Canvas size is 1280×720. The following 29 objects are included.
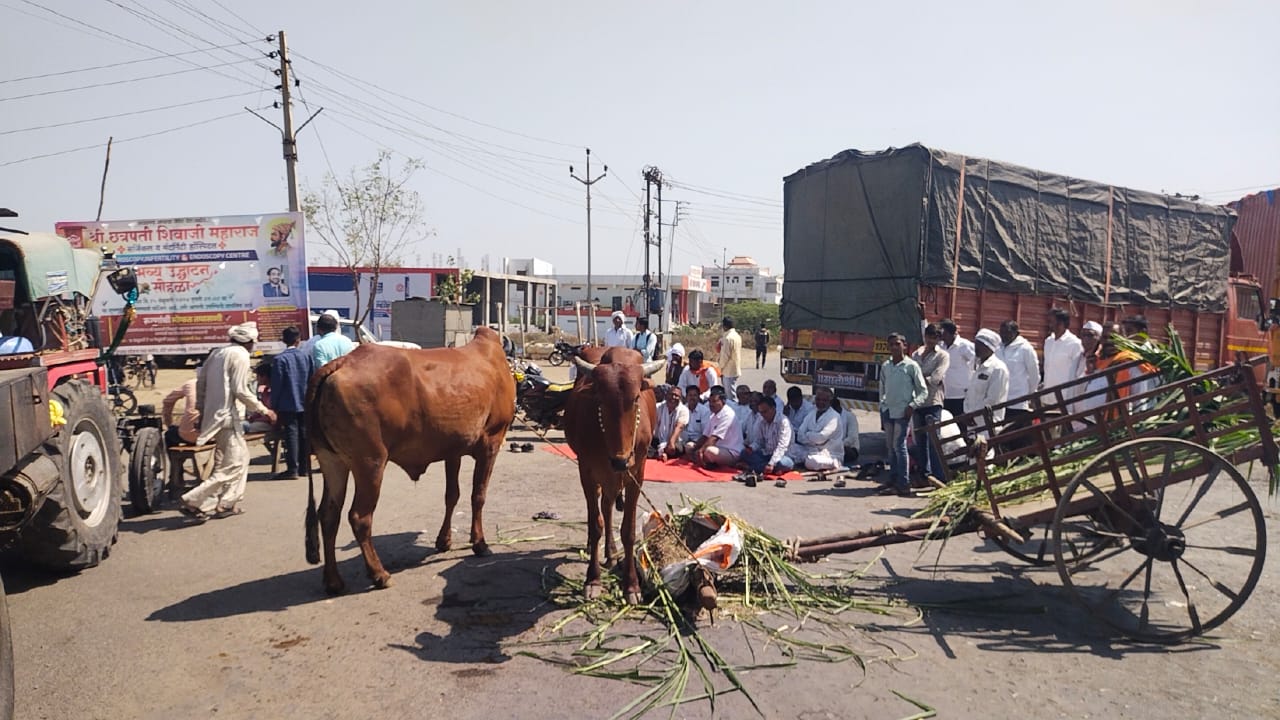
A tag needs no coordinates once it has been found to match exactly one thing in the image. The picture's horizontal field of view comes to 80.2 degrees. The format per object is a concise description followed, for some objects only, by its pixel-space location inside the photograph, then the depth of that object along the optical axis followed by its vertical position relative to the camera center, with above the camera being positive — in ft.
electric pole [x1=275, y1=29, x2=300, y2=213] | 56.80 +12.05
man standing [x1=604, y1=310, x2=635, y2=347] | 42.90 -2.01
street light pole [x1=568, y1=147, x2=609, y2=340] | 115.65 +13.49
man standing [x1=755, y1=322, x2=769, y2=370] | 95.04 -5.74
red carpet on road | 31.61 -7.46
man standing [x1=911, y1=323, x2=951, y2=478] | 29.43 -3.65
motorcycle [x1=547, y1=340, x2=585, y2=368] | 95.43 -7.64
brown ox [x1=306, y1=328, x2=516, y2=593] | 17.63 -3.14
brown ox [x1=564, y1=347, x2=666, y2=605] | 15.96 -3.12
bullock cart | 15.23 -4.28
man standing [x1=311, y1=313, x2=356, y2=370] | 28.50 -1.77
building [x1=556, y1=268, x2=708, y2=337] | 201.87 +1.84
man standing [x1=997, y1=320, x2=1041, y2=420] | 29.32 -2.60
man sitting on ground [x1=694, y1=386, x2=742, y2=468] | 33.40 -6.15
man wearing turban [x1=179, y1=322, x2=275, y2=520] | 23.85 -3.80
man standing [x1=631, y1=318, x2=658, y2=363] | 40.27 -2.22
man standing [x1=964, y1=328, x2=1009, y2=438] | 27.45 -2.78
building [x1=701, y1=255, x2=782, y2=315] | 273.33 +6.69
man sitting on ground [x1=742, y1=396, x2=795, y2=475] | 32.27 -6.22
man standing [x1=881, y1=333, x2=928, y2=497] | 28.71 -3.79
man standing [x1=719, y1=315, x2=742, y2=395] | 41.57 -3.05
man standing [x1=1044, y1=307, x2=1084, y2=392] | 28.60 -1.99
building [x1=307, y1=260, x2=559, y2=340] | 129.08 +1.51
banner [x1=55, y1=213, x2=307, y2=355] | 50.03 +1.32
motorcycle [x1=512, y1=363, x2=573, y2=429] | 36.76 -4.95
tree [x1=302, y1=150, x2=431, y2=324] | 86.17 +9.56
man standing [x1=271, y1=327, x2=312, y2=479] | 27.63 -3.21
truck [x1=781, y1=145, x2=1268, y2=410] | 35.70 +2.15
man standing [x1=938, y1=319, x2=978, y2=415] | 31.40 -2.79
